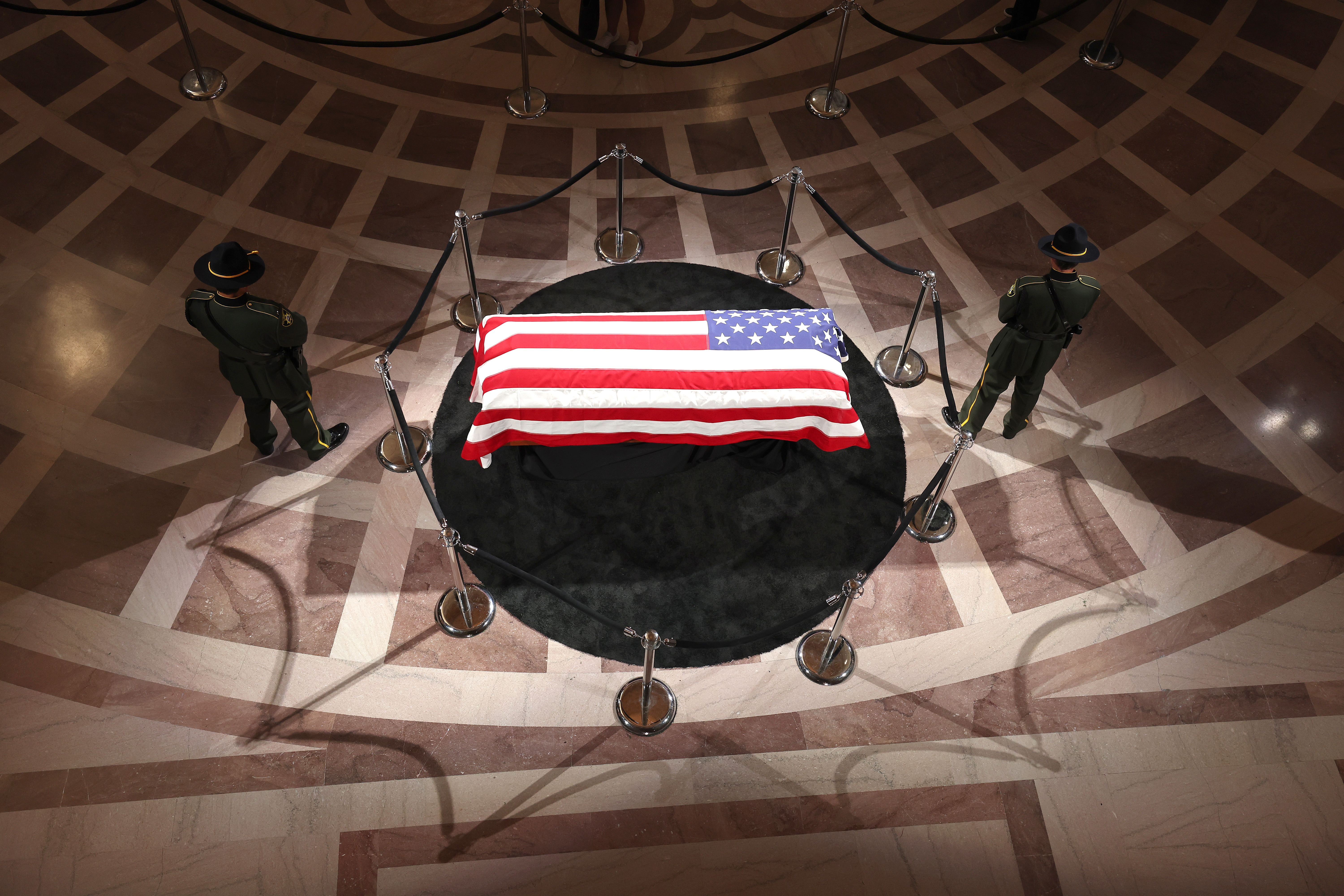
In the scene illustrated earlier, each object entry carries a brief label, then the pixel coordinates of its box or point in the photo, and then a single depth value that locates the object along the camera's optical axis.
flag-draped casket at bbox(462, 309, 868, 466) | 4.55
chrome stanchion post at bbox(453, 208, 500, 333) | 5.80
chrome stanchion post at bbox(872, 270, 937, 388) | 5.68
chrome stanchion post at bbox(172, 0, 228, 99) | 6.90
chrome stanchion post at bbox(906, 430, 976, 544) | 5.04
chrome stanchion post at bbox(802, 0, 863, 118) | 7.16
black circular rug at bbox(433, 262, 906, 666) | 4.72
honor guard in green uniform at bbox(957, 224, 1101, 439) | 4.49
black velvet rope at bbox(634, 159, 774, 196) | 5.58
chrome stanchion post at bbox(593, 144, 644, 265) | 6.20
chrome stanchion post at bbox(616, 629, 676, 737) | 4.38
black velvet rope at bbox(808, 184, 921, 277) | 5.17
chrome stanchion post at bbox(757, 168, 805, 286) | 6.11
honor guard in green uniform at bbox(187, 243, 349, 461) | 4.30
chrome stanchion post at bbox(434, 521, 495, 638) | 4.62
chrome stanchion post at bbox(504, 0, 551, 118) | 7.04
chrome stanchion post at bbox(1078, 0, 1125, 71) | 7.32
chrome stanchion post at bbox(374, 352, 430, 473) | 5.23
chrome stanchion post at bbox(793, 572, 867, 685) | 4.55
